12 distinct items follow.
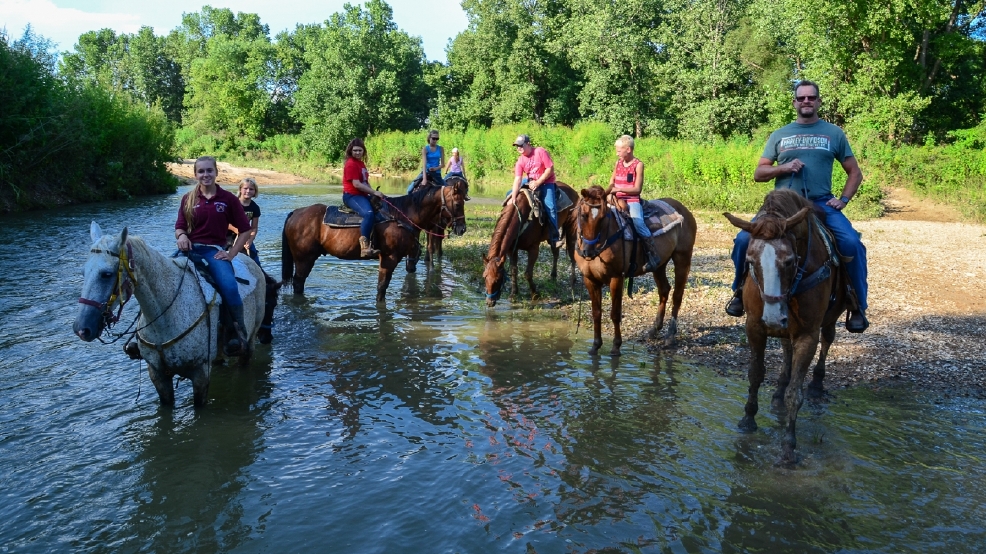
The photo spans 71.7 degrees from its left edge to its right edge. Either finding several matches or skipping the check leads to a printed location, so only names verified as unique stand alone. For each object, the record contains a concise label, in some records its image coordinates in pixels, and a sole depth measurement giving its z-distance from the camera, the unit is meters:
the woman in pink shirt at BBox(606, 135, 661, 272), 9.36
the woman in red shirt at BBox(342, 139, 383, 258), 11.59
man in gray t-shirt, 6.29
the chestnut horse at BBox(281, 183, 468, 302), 11.99
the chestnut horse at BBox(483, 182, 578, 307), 11.30
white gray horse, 5.27
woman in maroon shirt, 6.57
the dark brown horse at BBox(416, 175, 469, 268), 12.53
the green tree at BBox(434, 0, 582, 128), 53.56
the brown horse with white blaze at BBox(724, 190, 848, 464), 5.26
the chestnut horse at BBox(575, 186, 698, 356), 8.66
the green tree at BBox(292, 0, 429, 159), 58.12
